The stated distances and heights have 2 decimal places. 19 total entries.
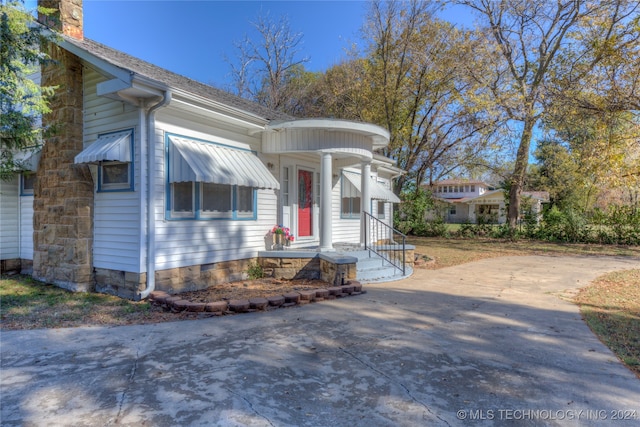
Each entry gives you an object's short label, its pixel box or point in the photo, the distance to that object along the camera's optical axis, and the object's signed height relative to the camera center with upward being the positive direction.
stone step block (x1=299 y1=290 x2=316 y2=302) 6.27 -1.35
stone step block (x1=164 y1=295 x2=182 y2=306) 5.77 -1.31
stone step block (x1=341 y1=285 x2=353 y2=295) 6.89 -1.36
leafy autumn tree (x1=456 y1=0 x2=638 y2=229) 13.80 +7.01
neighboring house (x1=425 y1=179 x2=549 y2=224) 21.23 +1.63
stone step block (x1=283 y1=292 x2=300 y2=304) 6.11 -1.34
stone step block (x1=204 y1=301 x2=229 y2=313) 5.59 -1.37
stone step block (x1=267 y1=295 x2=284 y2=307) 5.89 -1.34
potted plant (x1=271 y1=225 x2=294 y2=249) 8.83 -0.48
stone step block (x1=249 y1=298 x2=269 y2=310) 5.73 -1.35
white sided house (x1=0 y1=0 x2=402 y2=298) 6.28 +0.65
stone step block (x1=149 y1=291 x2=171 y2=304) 5.94 -1.31
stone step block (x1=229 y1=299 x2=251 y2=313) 5.64 -1.36
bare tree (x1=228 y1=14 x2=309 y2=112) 22.27 +9.54
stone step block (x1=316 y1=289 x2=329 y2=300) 6.48 -1.34
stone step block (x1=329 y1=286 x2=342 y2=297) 6.70 -1.35
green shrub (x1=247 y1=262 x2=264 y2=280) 8.30 -1.24
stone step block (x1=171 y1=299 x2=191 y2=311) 5.65 -1.35
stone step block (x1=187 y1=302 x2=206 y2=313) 5.60 -1.37
